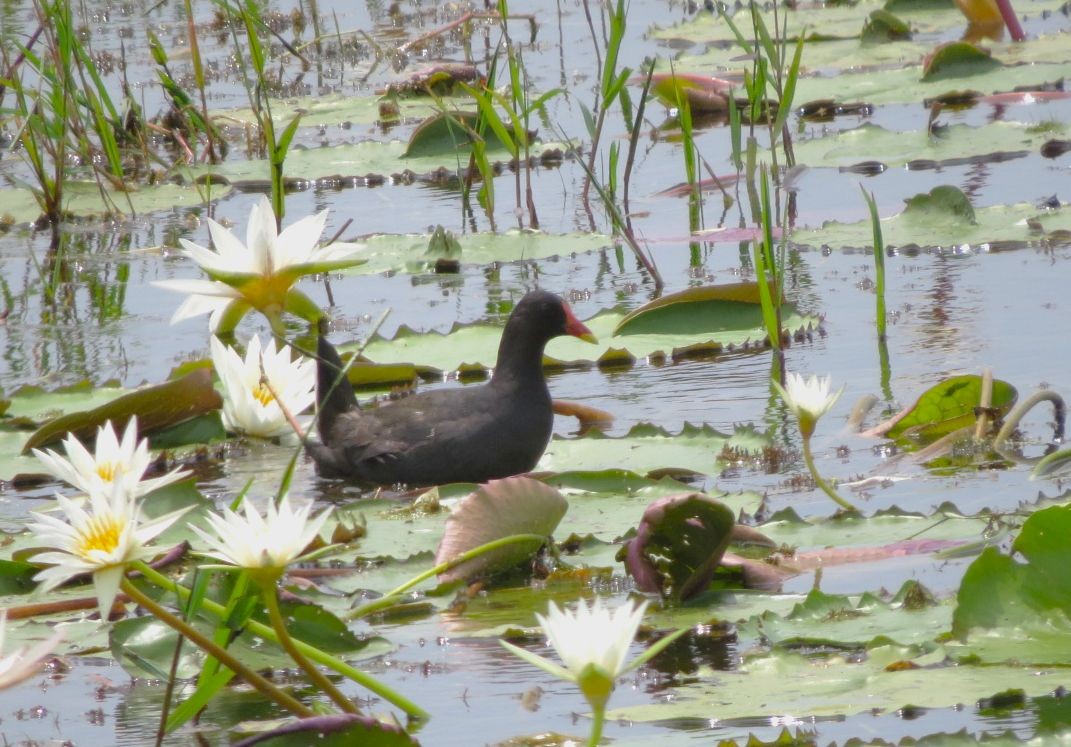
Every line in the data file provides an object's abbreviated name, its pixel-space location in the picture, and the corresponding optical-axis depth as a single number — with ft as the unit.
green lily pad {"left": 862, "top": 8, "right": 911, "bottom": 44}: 64.44
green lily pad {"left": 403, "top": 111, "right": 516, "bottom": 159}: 53.88
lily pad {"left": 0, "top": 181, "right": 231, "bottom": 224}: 52.26
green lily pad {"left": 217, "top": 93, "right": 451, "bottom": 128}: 62.13
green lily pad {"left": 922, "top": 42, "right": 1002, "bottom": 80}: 55.01
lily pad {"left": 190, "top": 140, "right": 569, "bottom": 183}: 53.16
